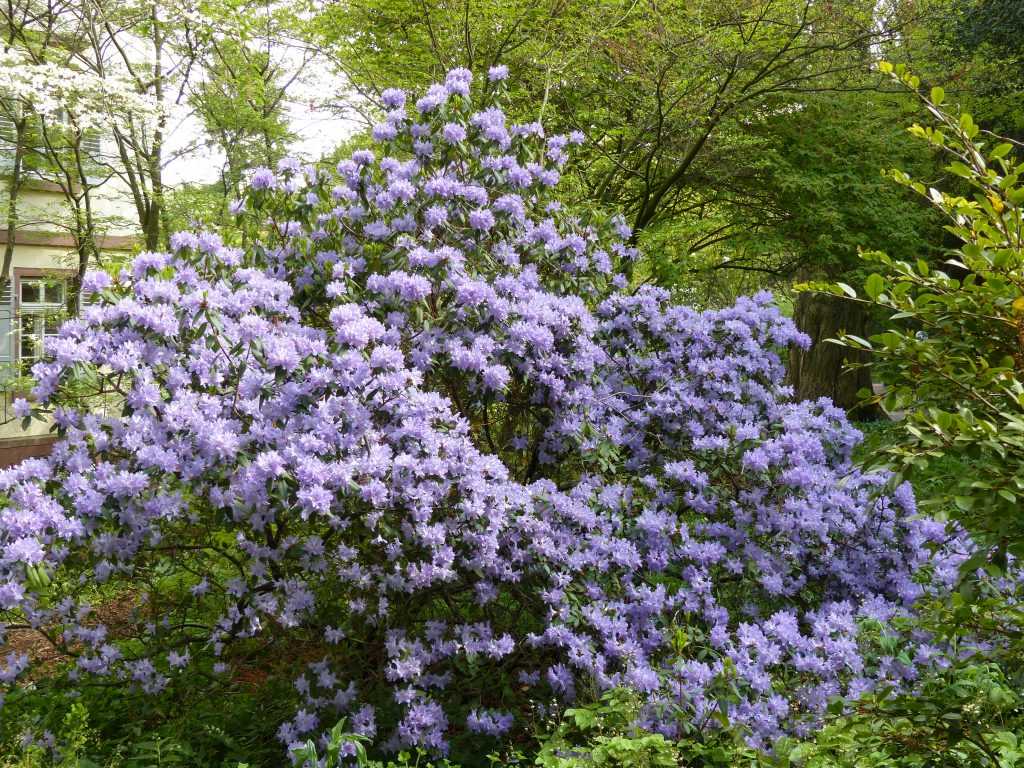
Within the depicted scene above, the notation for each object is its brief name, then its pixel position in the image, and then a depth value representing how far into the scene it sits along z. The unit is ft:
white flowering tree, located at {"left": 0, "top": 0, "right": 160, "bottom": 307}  33.37
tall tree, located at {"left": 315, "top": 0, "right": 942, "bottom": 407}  28.58
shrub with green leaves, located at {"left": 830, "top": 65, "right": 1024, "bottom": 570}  7.22
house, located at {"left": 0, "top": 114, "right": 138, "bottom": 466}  44.65
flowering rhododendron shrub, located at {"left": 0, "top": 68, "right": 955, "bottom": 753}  9.95
